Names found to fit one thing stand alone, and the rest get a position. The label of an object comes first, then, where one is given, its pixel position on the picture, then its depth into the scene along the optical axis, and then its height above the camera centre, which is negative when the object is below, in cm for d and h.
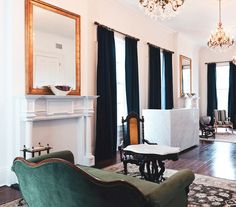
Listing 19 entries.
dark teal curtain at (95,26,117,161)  528 +7
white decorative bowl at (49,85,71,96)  410 +21
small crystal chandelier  602 +150
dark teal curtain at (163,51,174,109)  809 +71
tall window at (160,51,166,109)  804 +51
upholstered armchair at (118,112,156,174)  415 -47
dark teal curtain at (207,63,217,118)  1068 +50
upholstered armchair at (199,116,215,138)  864 -91
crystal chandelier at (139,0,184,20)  361 +143
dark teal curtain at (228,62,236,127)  1011 +38
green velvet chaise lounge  137 -50
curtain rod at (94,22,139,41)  528 +165
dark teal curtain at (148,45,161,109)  722 +70
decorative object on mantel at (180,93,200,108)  920 +7
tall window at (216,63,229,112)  1048 +73
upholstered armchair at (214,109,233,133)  927 -70
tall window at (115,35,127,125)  643 +57
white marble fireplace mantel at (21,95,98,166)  362 -17
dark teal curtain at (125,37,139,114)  632 +69
